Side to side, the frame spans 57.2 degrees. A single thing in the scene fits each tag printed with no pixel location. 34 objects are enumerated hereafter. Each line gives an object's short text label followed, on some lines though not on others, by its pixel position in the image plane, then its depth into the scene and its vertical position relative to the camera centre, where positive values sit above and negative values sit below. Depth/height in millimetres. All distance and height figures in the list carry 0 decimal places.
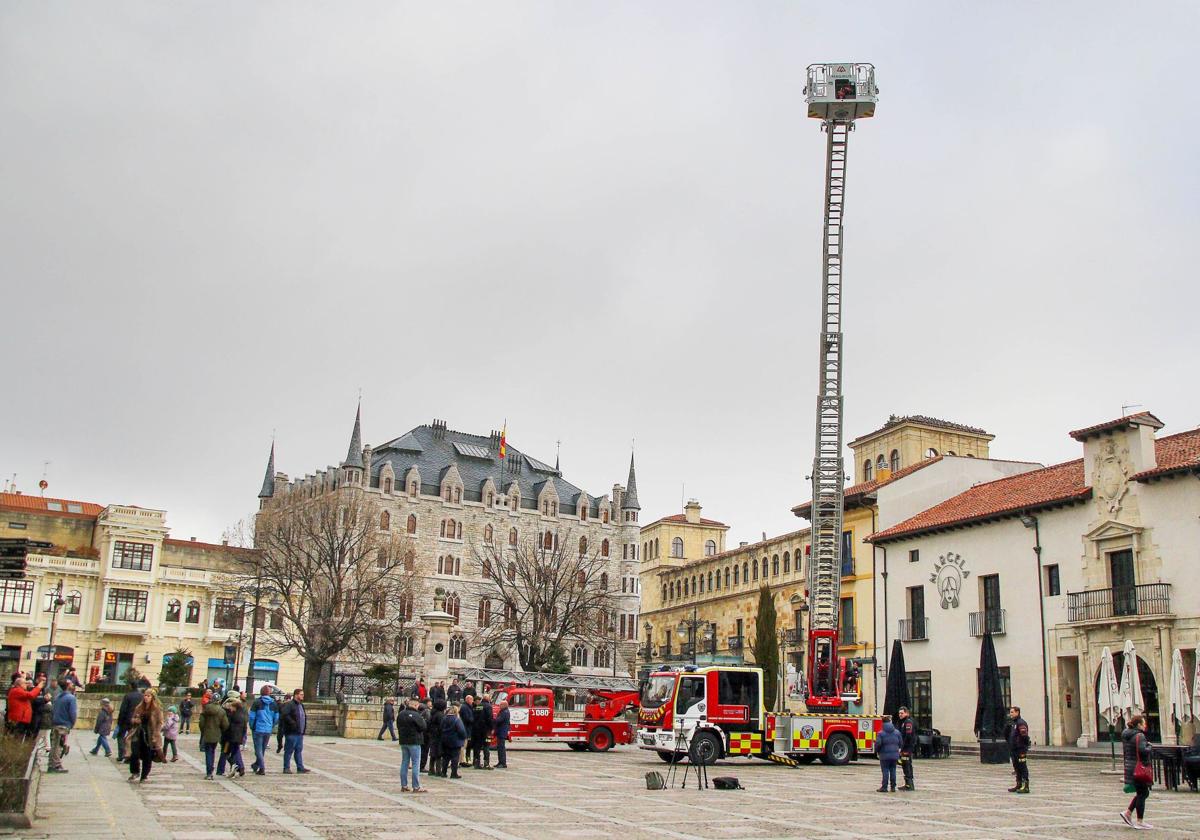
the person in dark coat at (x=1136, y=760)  14500 -903
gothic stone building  84500 +12331
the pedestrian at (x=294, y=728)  20344 -1324
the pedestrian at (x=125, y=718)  21531 -1355
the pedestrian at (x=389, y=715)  34334 -1669
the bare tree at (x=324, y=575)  50219 +4200
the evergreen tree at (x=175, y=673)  51656 -1028
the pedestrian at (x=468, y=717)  23547 -1121
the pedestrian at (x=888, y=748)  19672 -1146
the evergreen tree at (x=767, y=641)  49969 +1654
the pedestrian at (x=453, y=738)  20516 -1360
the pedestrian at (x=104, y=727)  23344 -1662
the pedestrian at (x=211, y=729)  18172 -1241
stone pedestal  41125 +519
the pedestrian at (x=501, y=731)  23797 -1400
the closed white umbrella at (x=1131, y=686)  25938 +161
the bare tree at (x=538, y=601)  63688 +4157
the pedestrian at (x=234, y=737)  18797 -1394
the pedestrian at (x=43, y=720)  18703 -1266
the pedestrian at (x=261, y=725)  19873 -1271
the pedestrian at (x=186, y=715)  33406 -1899
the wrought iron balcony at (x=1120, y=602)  30547 +2532
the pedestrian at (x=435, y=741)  21375 -1511
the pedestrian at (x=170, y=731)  22031 -1575
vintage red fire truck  32312 -1649
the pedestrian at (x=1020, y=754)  20062 -1176
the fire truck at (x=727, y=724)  26109 -1154
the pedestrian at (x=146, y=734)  17453 -1317
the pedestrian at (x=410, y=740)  17609 -1234
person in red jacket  18234 -1039
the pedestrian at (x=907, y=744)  21031 -1151
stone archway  30375 -249
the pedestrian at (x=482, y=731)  23469 -1393
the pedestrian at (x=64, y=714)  19781 -1223
